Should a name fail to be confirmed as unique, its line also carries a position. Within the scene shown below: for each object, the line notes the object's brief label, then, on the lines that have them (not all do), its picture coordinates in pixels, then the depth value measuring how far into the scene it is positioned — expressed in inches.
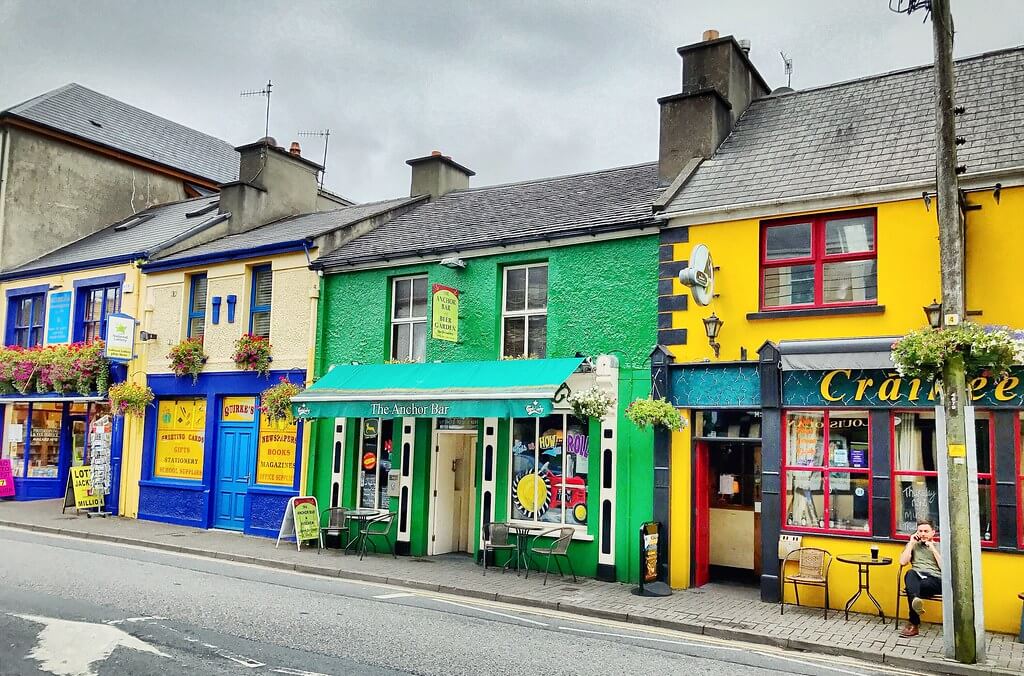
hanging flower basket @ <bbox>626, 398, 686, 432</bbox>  470.0
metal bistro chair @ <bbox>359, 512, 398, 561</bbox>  583.8
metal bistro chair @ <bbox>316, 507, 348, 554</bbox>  590.6
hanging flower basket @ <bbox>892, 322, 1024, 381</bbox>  332.2
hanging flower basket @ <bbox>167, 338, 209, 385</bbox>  725.3
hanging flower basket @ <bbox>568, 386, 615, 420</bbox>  491.5
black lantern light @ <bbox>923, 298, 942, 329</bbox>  403.2
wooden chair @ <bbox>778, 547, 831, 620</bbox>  421.0
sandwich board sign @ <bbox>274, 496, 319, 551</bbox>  600.1
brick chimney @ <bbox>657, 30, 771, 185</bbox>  564.1
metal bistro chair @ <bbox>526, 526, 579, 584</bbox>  495.5
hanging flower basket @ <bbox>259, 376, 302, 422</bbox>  639.8
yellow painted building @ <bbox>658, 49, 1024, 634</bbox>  413.7
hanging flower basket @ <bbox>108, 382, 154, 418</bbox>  744.3
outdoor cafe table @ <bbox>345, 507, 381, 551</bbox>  580.4
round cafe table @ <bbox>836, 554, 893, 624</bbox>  403.3
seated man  386.0
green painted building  515.8
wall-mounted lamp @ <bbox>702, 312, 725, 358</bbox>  471.8
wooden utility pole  333.4
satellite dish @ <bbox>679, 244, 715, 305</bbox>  457.4
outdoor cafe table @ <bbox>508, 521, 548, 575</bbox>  522.9
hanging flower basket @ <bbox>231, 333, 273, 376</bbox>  682.8
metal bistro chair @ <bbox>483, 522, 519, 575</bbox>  512.4
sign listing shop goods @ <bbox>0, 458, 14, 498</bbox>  861.2
